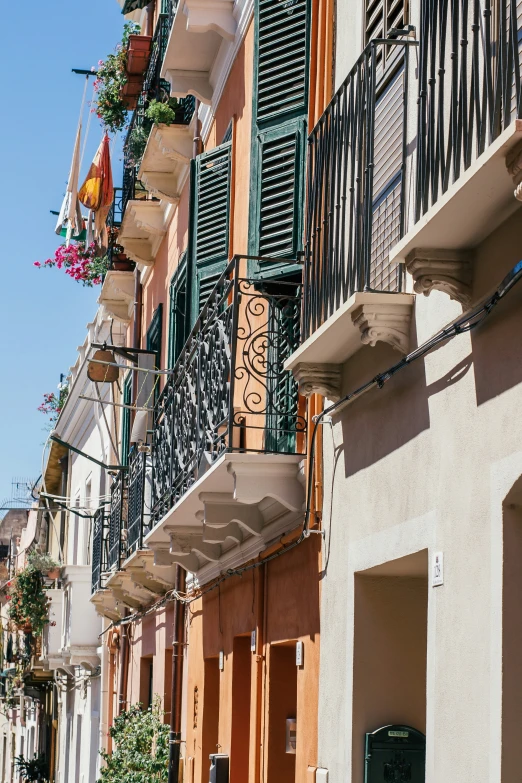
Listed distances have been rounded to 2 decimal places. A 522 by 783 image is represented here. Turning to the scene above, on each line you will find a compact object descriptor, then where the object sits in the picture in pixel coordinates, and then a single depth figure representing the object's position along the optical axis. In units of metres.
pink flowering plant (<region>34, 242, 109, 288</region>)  21.03
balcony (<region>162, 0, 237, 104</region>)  11.70
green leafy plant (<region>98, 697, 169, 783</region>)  14.70
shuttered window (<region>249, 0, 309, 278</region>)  9.48
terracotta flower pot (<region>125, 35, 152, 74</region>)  16.98
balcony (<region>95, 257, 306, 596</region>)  8.95
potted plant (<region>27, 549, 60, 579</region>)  29.16
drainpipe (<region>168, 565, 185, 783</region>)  14.40
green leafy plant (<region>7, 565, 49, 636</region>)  29.85
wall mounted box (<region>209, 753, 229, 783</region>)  11.12
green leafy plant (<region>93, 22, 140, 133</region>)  17.64
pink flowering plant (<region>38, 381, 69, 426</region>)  29.23
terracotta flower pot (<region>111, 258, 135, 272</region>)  19.83
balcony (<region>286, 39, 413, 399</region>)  6.51
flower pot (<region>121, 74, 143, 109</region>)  17.05
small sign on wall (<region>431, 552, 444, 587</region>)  5.82
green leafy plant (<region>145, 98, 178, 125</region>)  14.56
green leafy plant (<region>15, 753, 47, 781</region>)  32.41
